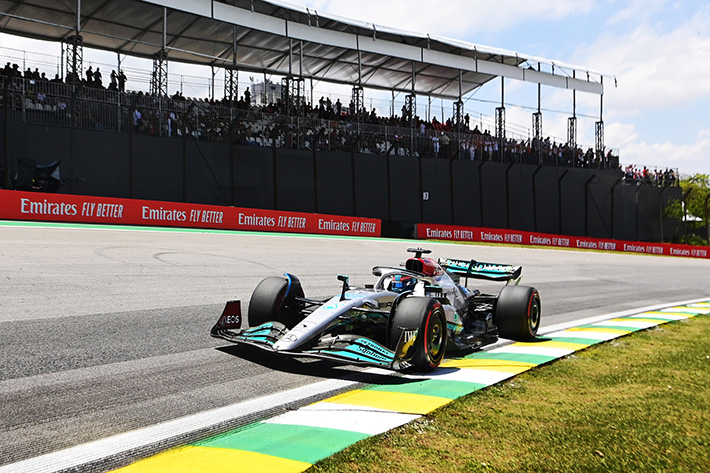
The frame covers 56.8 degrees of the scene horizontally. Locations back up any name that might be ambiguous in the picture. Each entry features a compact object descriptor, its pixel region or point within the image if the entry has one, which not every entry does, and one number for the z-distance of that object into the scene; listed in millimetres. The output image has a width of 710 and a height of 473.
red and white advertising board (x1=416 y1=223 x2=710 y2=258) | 31859
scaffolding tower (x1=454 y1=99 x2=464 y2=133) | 38031
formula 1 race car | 6035
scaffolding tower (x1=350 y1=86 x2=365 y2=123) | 33719
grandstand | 23062
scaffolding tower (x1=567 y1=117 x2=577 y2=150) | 43688
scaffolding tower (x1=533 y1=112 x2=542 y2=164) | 39625
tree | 46844
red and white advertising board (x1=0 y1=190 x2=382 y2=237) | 19297
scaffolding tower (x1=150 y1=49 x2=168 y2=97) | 26938
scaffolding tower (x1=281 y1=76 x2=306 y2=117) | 30603
